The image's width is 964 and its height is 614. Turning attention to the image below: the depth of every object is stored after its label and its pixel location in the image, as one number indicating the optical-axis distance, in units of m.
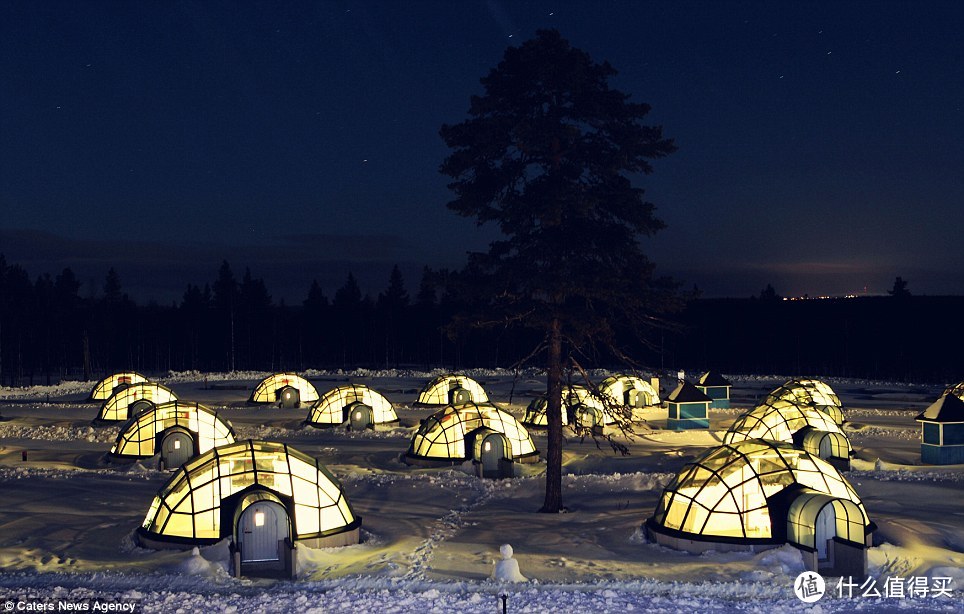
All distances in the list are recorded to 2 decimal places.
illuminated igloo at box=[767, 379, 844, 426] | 40.50
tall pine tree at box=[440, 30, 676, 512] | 22.36
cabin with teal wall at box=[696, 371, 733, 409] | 52.53
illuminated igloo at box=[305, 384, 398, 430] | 43.88
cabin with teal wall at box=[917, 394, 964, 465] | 33.34
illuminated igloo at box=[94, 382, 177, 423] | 44.75
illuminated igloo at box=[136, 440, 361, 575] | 18.20
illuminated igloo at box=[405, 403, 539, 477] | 31.75
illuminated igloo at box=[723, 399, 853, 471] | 35.19
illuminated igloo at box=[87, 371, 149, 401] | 57.56
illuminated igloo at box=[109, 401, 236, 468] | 33.94
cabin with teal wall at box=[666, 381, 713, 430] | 44.19
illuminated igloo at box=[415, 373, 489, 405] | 56.00
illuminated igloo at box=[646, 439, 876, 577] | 18.14
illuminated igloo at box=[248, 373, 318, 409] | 54.75
